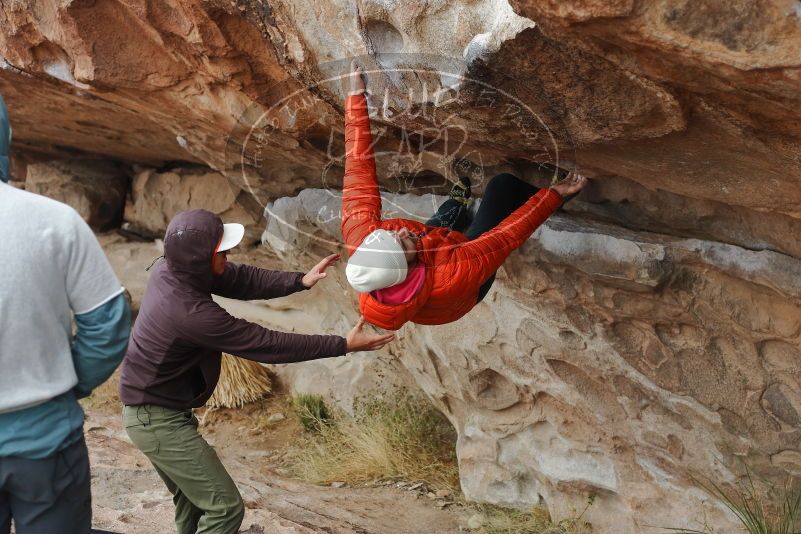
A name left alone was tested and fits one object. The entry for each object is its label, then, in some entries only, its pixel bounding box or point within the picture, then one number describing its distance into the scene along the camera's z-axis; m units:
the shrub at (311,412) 5.61
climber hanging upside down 2.62
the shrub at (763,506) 3.21
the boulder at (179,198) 6.09
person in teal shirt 1.94
